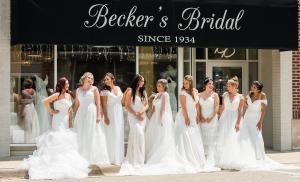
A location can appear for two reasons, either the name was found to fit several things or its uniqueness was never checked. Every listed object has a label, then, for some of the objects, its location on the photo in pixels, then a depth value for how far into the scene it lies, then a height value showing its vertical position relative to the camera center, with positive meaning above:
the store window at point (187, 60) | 15.62 +0.72
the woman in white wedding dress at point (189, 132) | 11.72 -0.87
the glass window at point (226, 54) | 16.19 +0.92
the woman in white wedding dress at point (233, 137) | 11.91 -0.99
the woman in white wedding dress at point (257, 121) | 12.16 -0.68
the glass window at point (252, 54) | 16.52 +0.92
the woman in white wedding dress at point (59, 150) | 10.61 -1.12
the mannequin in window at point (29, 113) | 14.15 -0.59
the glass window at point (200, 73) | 16.05 +0.39
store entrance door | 16.28 +0.40
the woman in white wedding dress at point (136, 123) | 11.38 -0.67
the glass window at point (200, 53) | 16.03 +0.93
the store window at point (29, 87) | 14.07 +0.02
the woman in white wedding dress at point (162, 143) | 11.39 -1.07
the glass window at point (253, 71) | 16.51 +0.46
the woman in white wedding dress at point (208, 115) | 12.05 -0.55
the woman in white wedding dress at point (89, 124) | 11.45 -0.69
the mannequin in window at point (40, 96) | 14.23 -0.20
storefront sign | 13.05 +1.50
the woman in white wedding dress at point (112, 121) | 11.62 -0.64
